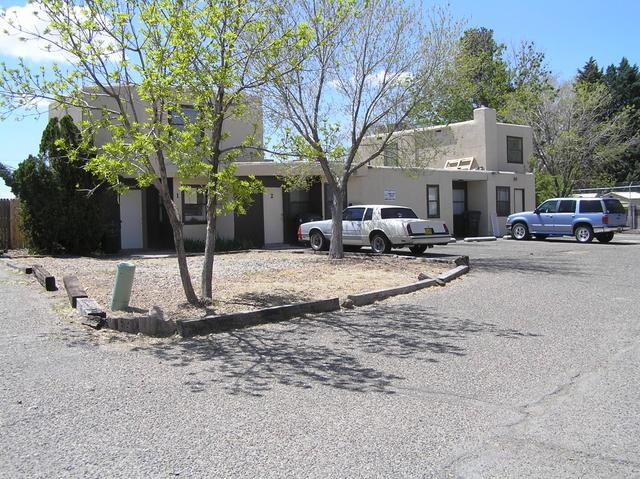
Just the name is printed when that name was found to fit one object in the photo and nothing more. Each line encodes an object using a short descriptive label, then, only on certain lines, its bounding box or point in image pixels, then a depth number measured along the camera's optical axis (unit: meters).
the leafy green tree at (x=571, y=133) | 33.22
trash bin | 28.59
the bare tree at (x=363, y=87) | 15.46
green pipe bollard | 9.16
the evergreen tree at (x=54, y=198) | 17.72
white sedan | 18.12
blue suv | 23.45
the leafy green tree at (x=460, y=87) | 16.00
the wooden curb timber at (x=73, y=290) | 9.83
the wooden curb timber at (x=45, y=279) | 11.47
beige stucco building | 20.36
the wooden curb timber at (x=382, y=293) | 10.15
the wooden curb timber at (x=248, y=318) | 7.91
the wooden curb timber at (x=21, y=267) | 13.93
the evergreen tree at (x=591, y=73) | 53.51
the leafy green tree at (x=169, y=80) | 8.14
